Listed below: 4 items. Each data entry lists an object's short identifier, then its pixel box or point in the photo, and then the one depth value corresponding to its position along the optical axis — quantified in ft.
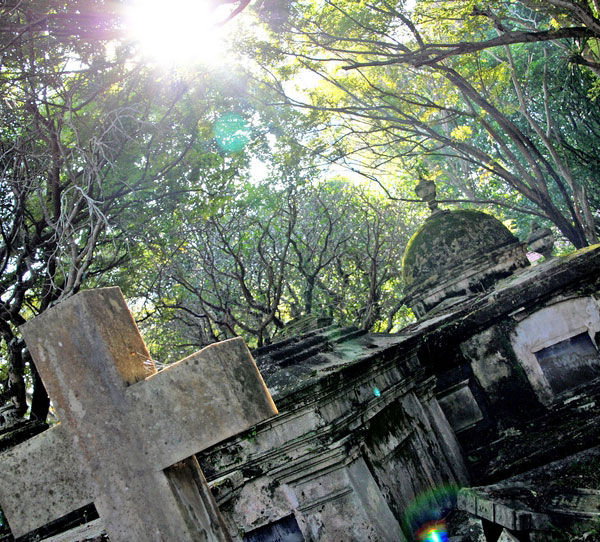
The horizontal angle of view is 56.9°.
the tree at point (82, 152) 24.16
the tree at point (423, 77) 31.09
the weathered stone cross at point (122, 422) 7.16
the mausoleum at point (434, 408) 16.21
